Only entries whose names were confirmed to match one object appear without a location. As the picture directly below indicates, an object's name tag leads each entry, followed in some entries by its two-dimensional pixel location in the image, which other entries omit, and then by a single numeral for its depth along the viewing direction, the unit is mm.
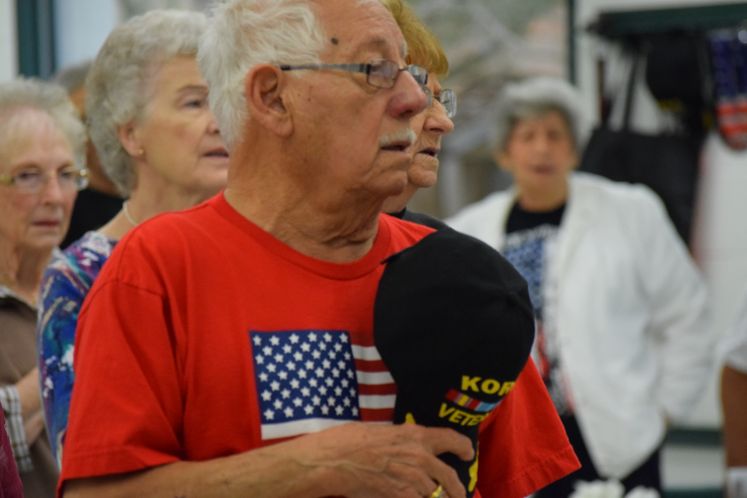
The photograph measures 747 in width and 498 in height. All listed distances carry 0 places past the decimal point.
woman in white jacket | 8447
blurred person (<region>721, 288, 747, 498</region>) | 6167
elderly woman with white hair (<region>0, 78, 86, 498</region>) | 5093
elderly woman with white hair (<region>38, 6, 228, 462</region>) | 4510
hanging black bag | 11067
